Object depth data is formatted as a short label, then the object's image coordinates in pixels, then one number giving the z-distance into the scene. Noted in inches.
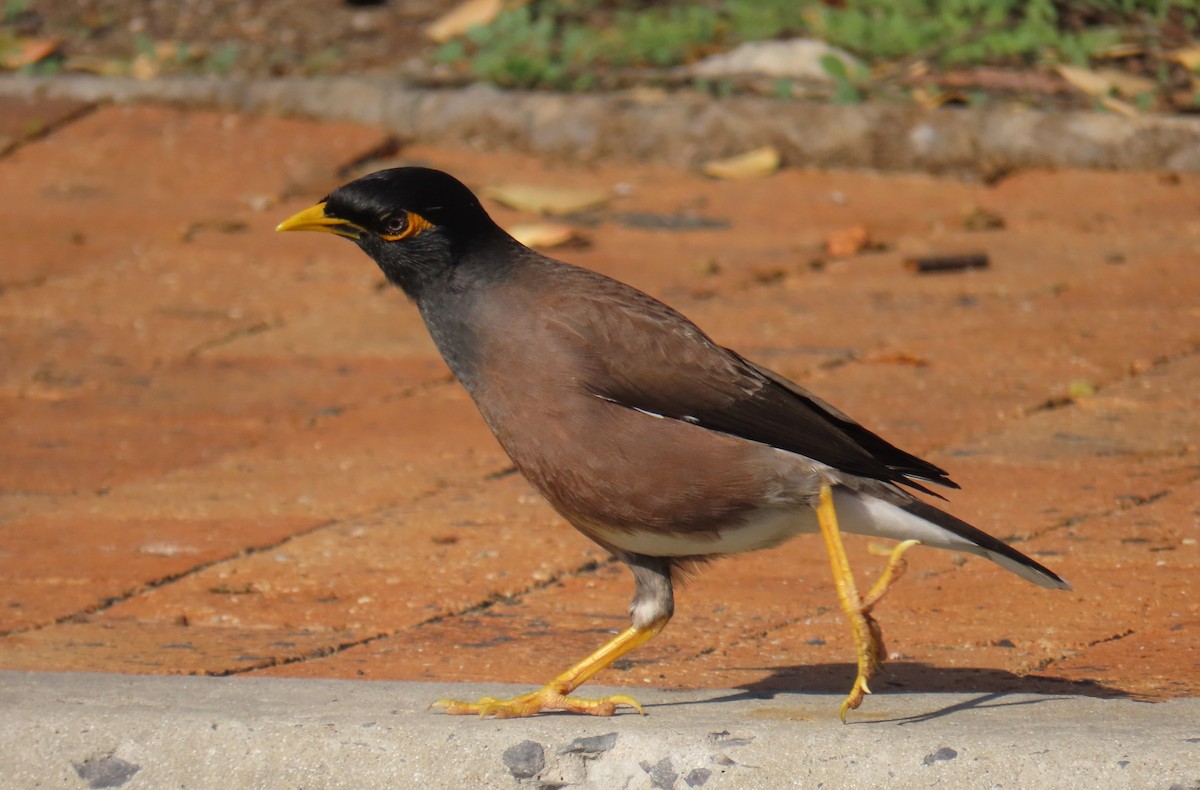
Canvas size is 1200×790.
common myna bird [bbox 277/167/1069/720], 283.1
